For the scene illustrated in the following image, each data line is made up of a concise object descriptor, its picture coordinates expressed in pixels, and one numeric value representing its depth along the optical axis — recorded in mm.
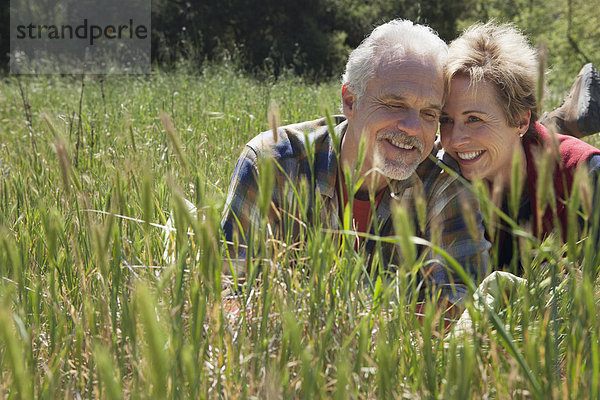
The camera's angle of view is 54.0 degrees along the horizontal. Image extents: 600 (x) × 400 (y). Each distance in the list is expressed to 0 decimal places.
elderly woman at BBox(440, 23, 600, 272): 2521
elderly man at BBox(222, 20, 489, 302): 2443
